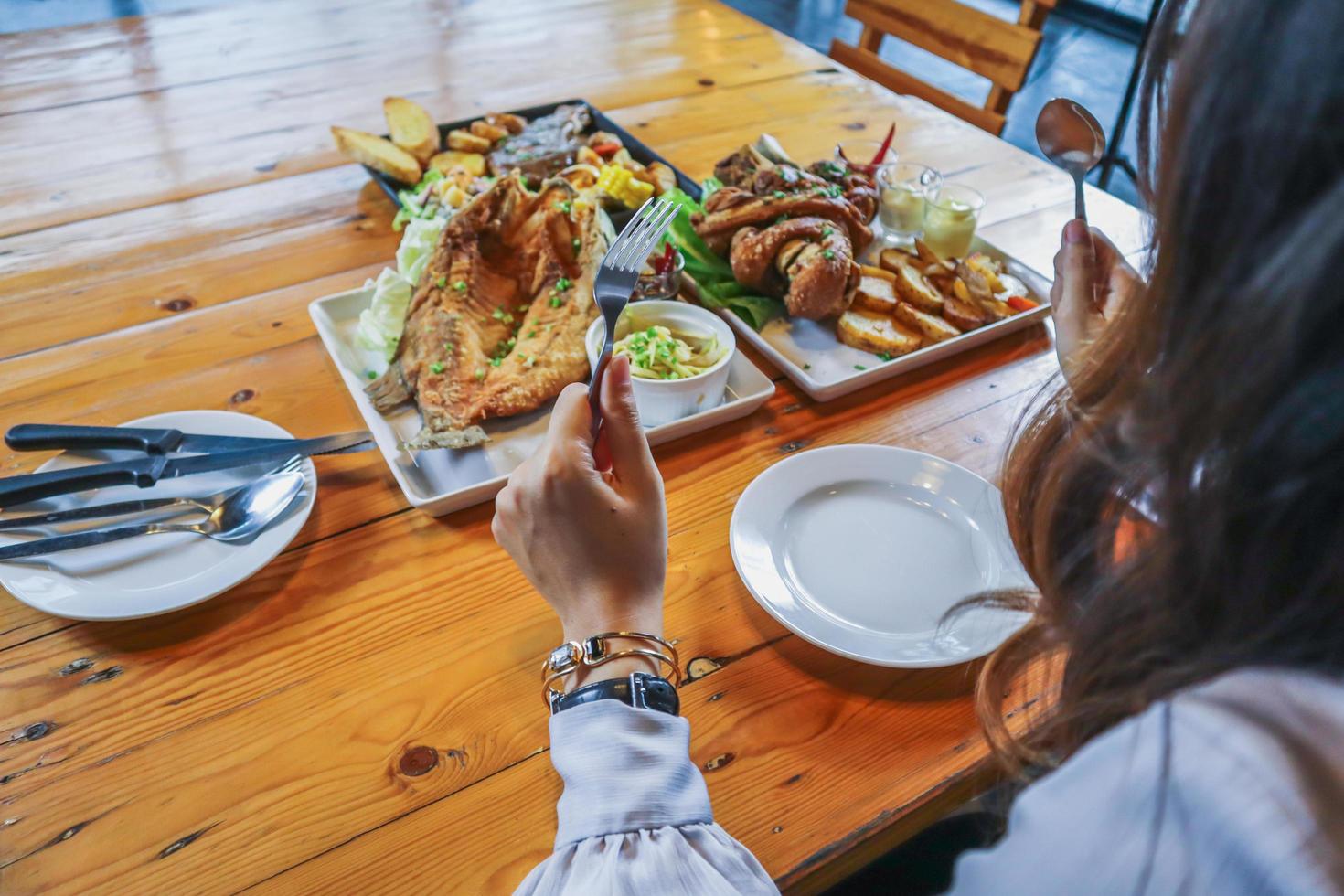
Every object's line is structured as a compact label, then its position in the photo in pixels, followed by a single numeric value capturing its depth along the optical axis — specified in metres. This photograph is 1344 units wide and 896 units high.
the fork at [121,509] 1.10
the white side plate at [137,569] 1.04
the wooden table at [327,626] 0.88
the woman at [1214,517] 0.44
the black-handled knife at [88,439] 1.20
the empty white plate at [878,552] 1.05
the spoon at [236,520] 1.06
